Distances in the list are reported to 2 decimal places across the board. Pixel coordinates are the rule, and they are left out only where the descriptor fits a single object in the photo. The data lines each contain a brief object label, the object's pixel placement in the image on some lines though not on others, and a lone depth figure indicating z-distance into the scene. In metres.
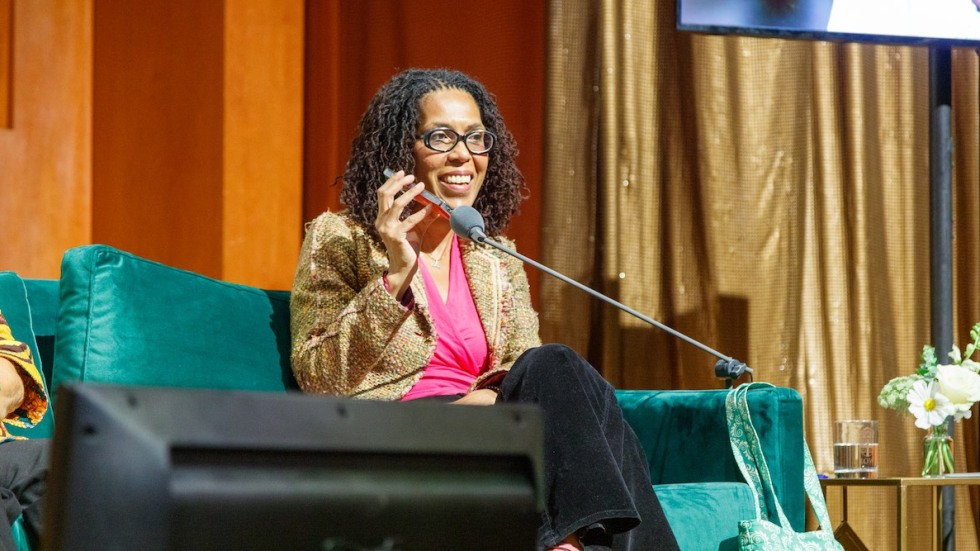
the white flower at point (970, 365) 4.84
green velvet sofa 3.74
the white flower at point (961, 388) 4.76
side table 4.48
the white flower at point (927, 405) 4.77
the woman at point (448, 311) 3.14
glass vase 4.92
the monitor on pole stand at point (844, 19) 5.18
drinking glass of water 4.88
